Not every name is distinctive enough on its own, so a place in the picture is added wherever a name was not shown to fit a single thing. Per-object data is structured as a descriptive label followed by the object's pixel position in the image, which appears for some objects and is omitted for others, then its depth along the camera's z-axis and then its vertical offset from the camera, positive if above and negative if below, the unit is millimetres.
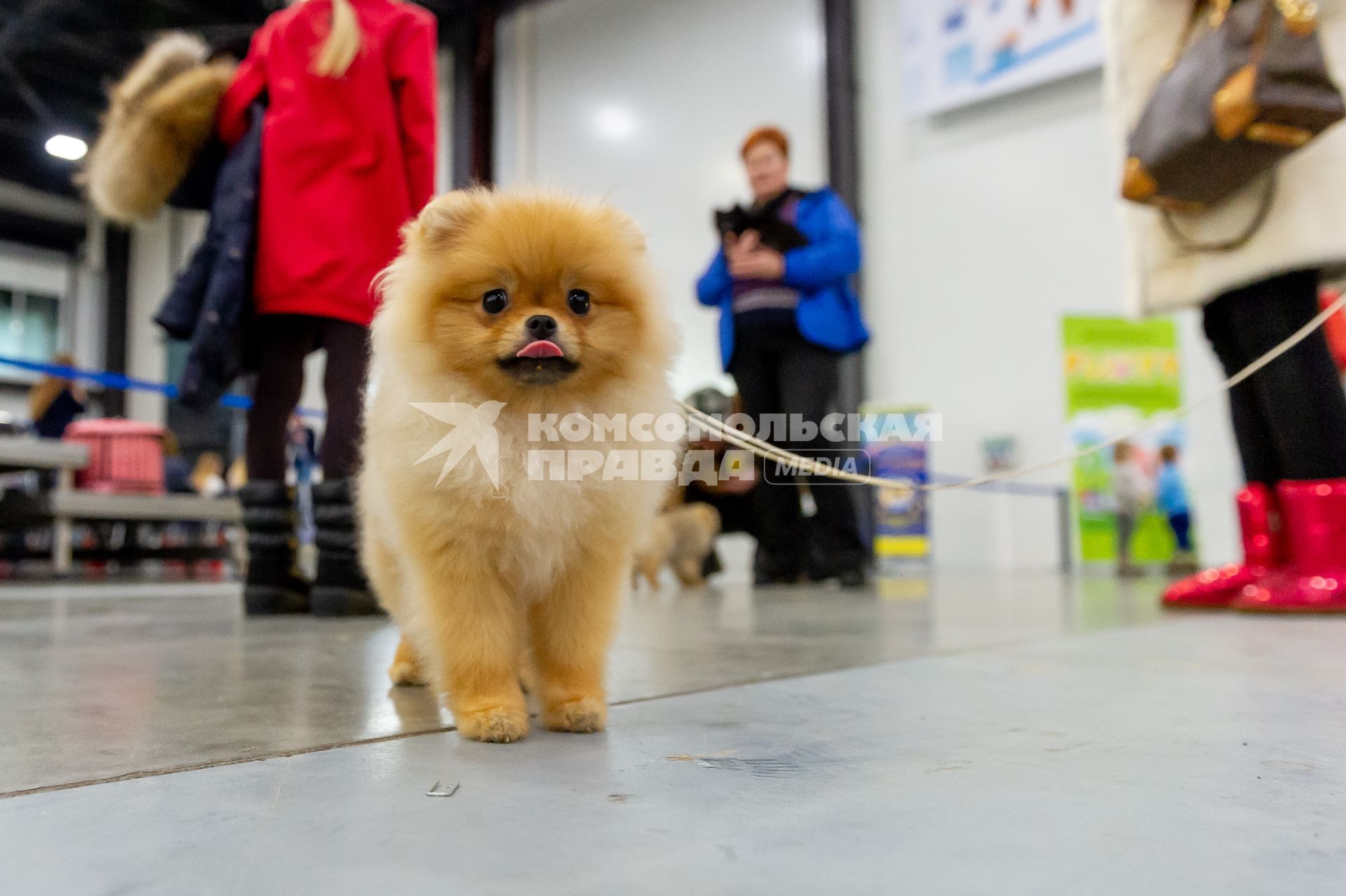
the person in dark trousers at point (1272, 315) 2451 +525
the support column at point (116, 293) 14172 +3447
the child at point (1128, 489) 5832 +138
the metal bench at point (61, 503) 5621 +126
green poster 6211 +789
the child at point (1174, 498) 5766 +79
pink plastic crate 6523 +454
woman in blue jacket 3736 +841
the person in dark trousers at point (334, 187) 2475 +878
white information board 6727 +3442
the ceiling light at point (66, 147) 11157 +4642
